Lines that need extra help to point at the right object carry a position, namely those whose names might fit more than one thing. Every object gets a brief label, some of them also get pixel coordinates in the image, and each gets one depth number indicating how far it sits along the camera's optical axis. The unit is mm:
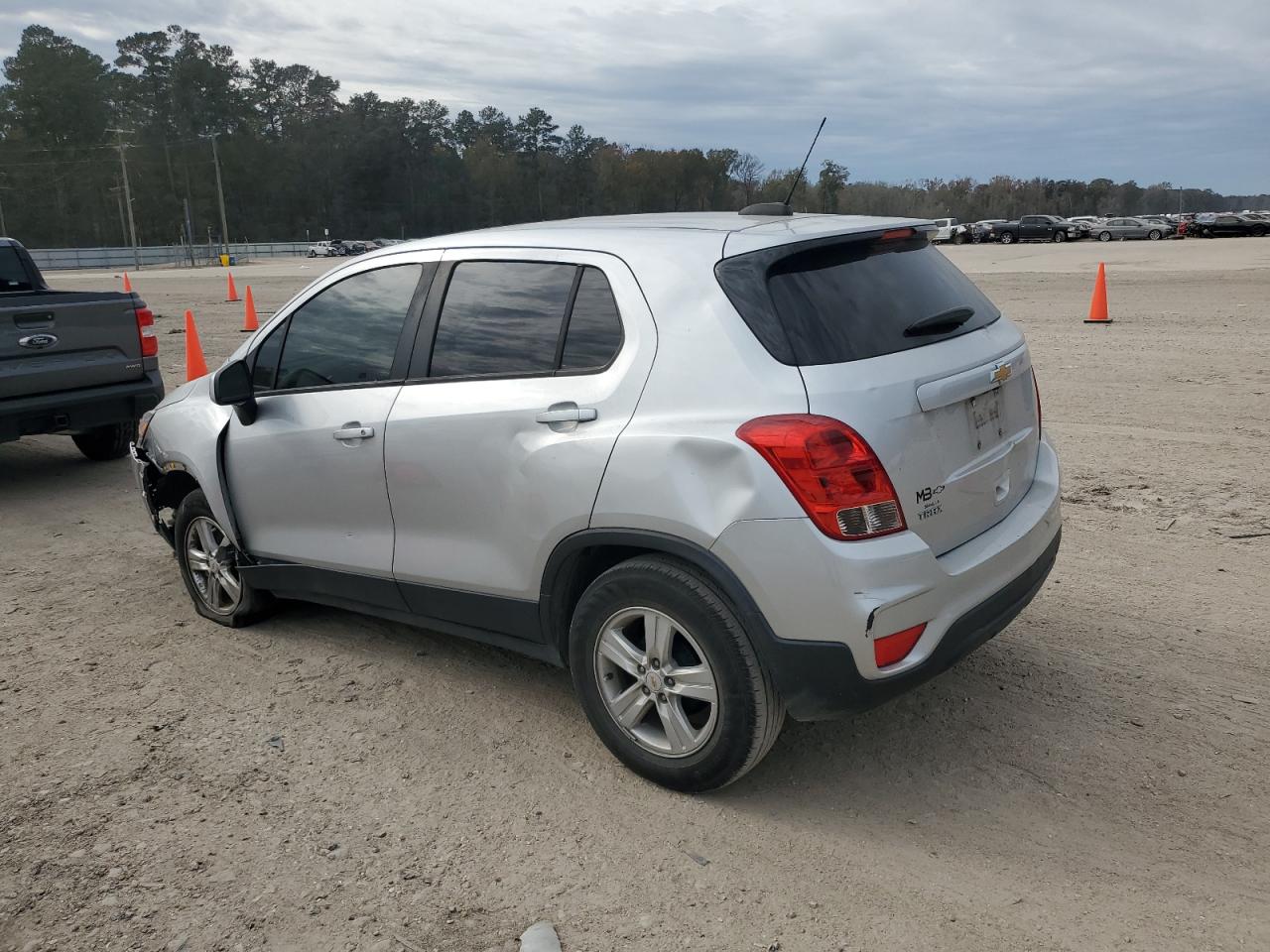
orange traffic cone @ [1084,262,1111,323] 15258
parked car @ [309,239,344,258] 80462
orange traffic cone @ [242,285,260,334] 19844
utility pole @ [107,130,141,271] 75500
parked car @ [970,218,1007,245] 55438
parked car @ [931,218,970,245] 57519
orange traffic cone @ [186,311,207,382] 12758
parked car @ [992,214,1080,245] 52844
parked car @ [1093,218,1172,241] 52438
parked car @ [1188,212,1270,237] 49344
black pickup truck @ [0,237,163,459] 7484
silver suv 3068
